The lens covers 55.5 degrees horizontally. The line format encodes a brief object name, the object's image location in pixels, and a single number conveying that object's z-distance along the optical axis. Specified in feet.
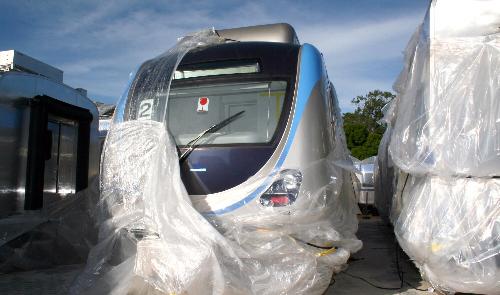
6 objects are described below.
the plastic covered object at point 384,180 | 22.92
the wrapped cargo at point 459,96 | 12.39
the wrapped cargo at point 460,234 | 11.78
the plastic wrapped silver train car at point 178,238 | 10.20
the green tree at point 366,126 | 93.66
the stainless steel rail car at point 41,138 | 17.62
